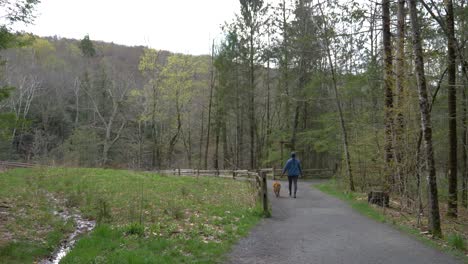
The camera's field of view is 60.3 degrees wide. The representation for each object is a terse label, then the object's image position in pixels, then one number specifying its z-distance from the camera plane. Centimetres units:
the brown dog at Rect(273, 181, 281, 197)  1658
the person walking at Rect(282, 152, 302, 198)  1636
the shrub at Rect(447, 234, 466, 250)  810
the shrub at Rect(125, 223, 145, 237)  894
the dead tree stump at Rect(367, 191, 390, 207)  1378
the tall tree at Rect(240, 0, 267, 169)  3516
